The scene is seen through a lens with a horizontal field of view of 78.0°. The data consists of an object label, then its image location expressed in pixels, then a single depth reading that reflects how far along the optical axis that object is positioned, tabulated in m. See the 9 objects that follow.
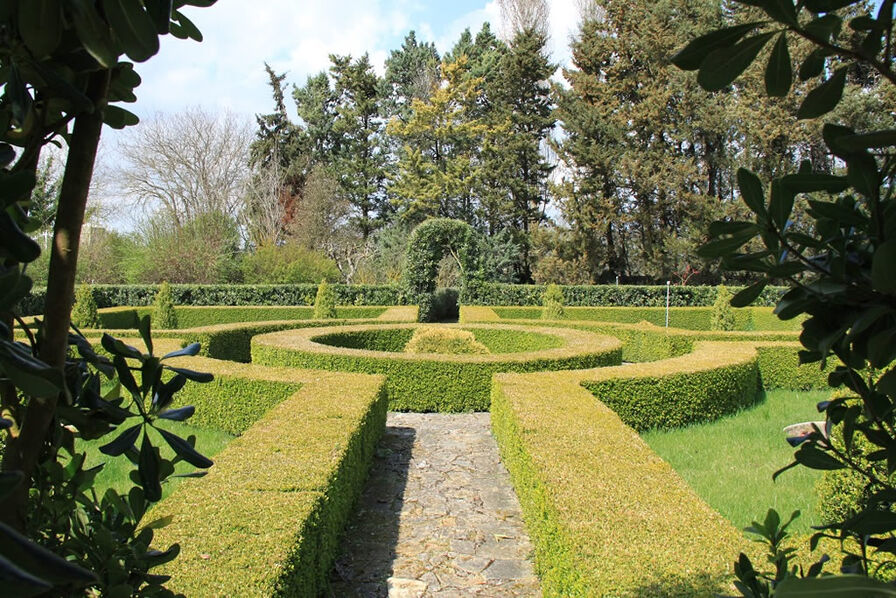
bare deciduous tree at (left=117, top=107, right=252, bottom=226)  25.56
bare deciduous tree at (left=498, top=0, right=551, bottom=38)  29.41
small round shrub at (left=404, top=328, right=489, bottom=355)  9.46
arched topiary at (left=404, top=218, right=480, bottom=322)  18.77
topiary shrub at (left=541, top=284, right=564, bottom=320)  15.16
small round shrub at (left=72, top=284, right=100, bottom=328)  13.22
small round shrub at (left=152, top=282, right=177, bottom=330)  14.50
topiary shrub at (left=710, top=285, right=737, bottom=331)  13.63
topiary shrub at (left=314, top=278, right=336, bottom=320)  15.11
